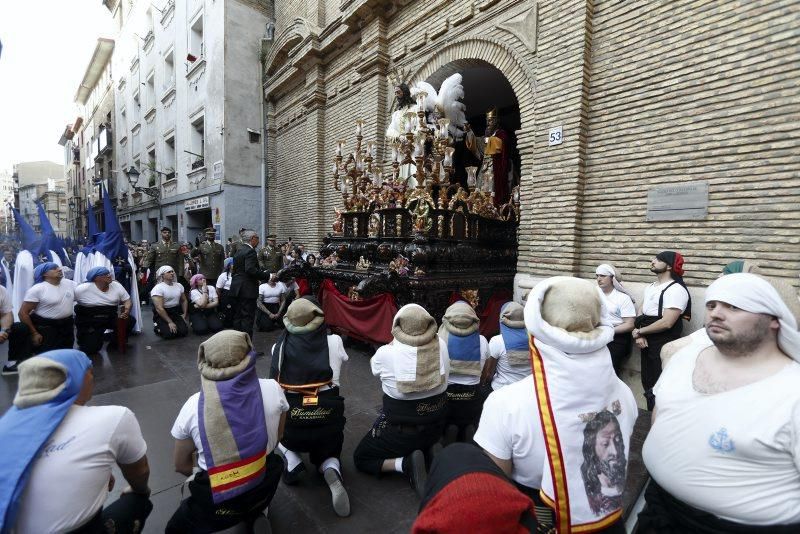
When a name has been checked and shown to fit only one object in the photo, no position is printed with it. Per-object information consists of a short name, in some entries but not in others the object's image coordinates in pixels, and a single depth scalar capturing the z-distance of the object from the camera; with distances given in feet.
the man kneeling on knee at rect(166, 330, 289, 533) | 6.95
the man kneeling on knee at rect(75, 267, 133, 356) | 19.39
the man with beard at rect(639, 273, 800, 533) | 4.59
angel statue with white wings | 24.82
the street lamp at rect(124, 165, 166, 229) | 47.73
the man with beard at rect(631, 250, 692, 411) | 13.60
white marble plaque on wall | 15.47
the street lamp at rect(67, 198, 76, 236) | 133.67
